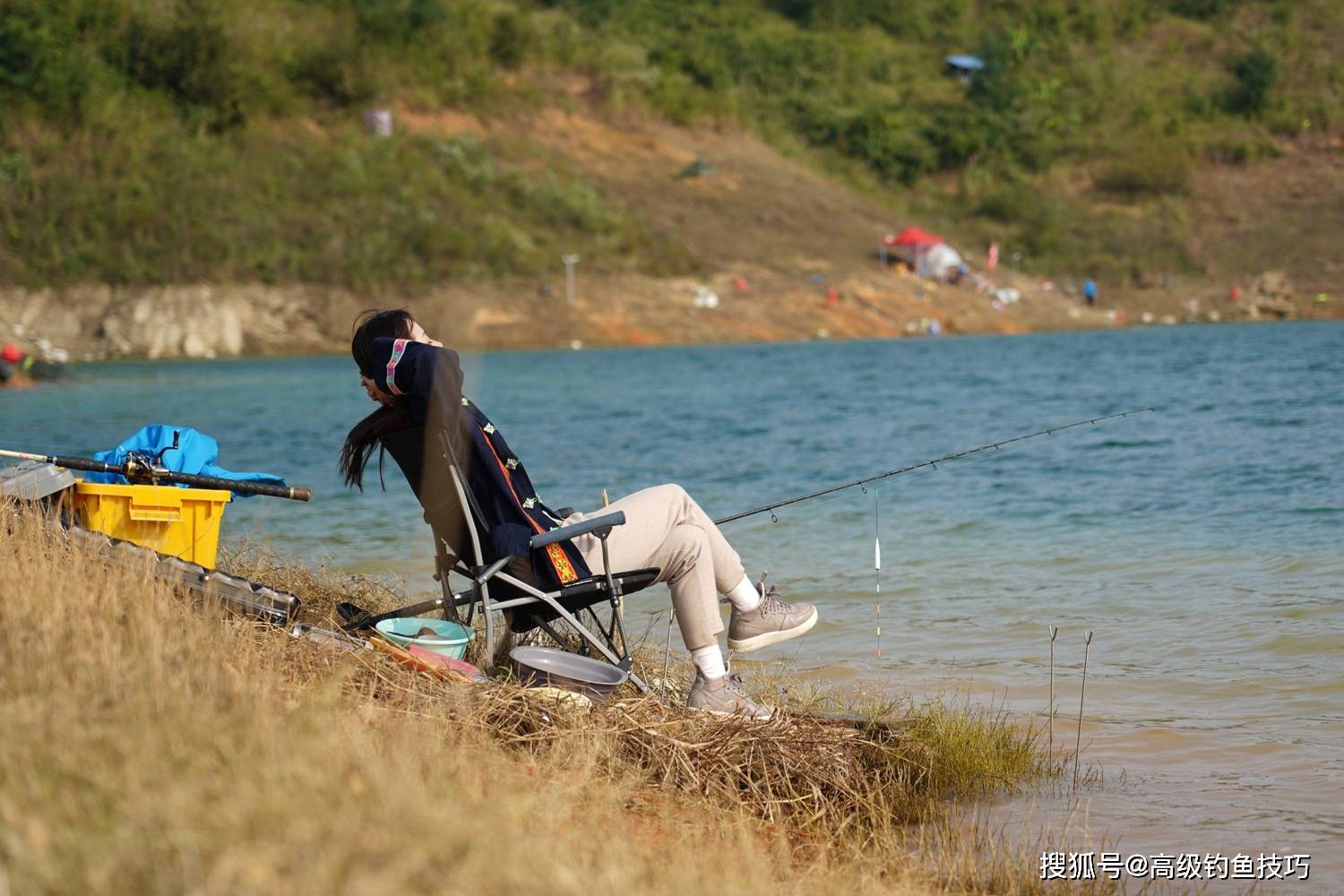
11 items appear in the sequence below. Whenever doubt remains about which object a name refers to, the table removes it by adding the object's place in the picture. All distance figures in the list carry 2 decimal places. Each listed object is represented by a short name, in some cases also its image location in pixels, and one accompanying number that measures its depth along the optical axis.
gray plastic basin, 8.62
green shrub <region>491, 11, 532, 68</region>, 105.06
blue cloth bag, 10.27
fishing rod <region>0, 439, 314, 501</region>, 9.31
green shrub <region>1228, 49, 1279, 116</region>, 128.12
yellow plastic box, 9.55
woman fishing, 8.91
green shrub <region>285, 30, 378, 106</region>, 94.19
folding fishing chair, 8.78
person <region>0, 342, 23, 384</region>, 56.25
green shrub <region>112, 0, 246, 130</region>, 89.44
